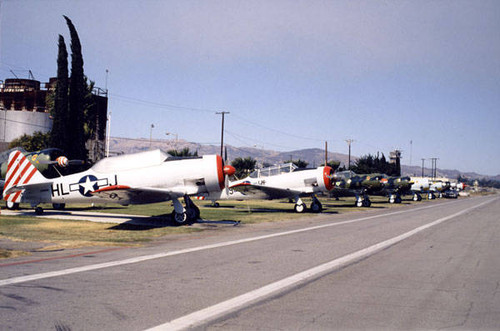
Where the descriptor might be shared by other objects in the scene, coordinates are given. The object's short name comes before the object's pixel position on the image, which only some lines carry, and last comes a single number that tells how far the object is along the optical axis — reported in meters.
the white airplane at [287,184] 25.55
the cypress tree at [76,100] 35.69
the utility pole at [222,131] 54.42
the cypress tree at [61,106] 35.09
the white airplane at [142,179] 16.55
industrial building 54.38
